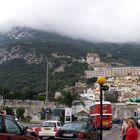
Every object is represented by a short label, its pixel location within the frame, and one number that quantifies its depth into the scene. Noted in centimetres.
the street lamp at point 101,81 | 1427
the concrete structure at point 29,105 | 6887
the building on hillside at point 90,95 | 10517
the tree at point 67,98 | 6050
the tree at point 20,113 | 6078
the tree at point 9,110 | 5695
